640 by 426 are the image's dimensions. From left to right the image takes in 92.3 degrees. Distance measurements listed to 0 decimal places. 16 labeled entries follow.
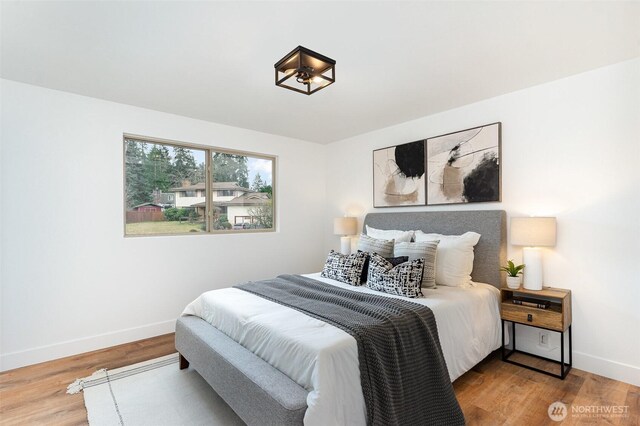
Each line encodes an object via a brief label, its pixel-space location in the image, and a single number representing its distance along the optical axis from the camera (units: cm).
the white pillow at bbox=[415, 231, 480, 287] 281
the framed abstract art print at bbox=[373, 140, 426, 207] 372
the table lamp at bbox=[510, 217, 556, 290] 257
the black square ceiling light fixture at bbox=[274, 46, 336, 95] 195
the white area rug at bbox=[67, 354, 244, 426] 201
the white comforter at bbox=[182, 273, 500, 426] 151
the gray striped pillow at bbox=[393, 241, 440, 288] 275
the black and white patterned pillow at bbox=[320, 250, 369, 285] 291
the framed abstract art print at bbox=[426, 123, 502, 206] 309
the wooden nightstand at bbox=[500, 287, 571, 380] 244
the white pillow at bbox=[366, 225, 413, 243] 333
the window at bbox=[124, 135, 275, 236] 349
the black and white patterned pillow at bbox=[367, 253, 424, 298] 246
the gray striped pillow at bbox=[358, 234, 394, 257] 313
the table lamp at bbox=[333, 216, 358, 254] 426
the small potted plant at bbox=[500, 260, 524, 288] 275
